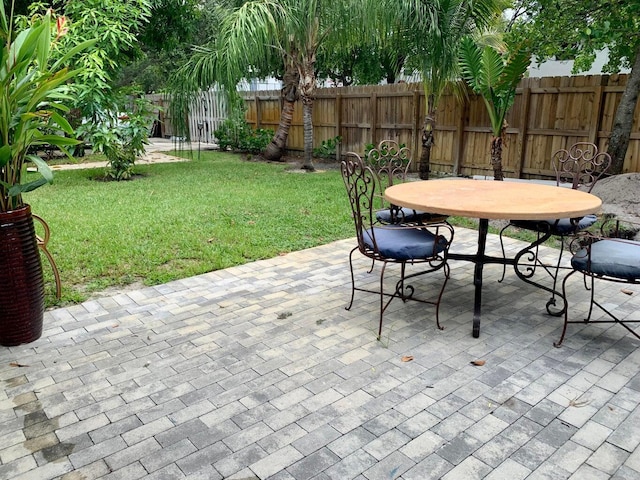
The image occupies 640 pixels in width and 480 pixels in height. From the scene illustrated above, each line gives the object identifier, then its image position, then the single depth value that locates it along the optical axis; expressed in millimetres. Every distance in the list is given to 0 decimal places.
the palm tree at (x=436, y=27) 7473
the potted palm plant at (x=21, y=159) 2727
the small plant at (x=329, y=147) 11478
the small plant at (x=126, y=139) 8656
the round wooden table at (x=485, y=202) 2811
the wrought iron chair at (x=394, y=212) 3867
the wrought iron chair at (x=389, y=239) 3080
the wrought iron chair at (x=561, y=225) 3436
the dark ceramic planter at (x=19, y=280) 2814
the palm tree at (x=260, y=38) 7730
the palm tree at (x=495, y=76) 6184
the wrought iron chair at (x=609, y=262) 2725
